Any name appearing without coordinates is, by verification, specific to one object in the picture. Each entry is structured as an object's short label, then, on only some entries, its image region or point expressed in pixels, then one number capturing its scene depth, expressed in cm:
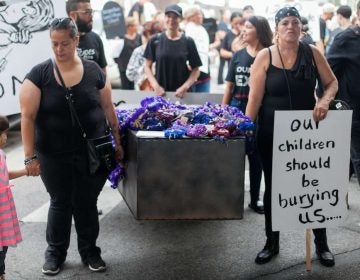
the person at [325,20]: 1220
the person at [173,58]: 678
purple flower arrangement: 394
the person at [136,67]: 865
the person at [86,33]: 559
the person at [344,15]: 957
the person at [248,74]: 561
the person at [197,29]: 939
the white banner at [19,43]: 488
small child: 380
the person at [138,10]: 1377
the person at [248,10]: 1355
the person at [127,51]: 1011
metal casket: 387
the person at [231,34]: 1221
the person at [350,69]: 539
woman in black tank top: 433
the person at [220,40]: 1507
